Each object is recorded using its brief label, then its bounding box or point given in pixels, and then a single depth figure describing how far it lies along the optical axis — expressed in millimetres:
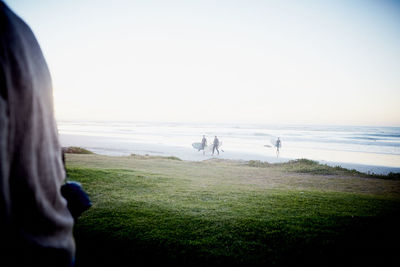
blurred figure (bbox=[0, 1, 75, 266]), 1001
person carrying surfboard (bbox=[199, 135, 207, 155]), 24483
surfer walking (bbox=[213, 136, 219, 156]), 23609
